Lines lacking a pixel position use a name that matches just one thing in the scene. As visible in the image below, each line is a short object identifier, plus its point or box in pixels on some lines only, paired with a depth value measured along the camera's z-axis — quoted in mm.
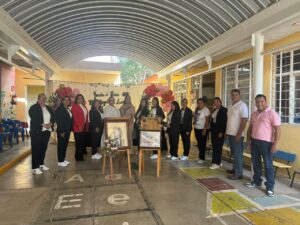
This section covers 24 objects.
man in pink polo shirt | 4045
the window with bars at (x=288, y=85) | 5516
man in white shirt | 4859
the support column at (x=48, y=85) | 9469
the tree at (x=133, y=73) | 32094
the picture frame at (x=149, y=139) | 5266
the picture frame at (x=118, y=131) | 5223
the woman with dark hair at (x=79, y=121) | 6156
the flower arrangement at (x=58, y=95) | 7871
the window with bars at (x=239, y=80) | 6984
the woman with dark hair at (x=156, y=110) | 6909
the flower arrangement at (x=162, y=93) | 7366
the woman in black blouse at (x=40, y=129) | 5164
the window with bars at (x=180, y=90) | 11230
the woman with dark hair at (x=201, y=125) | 6305
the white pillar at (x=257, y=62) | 4816
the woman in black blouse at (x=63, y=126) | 5730
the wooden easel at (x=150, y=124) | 5321
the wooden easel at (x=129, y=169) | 4933
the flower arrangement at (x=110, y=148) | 5008
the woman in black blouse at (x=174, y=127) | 6559
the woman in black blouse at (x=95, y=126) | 6555
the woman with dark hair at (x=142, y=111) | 6809
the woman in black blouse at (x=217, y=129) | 5512
